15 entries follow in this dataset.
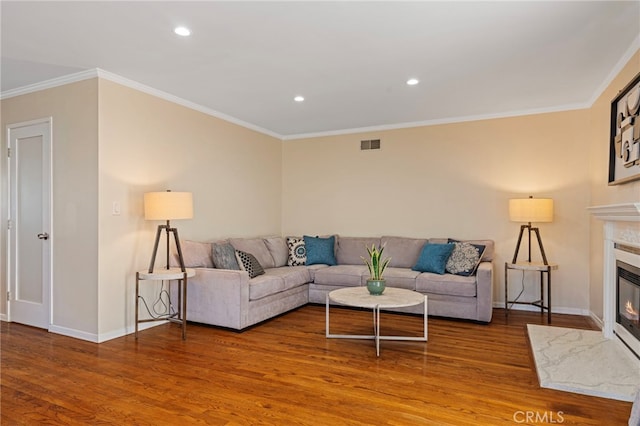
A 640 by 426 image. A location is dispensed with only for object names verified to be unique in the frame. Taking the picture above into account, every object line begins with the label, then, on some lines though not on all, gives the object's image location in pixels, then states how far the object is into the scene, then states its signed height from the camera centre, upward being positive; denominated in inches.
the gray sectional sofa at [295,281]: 157.6 -31.2
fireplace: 115.3 -19.7
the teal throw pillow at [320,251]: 217.6 -22.0
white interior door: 156.0 -5.0
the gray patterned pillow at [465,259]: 179.5 -21.9
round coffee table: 131.8 -30.9
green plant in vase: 143.9 -25.2
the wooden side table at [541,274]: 170.2 -28.7
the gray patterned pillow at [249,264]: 172.4 -23.2
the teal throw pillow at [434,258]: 185.3 -22.4
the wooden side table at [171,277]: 145.0 -24.4
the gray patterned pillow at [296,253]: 218.4 -23.2
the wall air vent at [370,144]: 230.1 +39.7
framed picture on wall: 115.5 +24.4
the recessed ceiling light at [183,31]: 110.2 +51.3
